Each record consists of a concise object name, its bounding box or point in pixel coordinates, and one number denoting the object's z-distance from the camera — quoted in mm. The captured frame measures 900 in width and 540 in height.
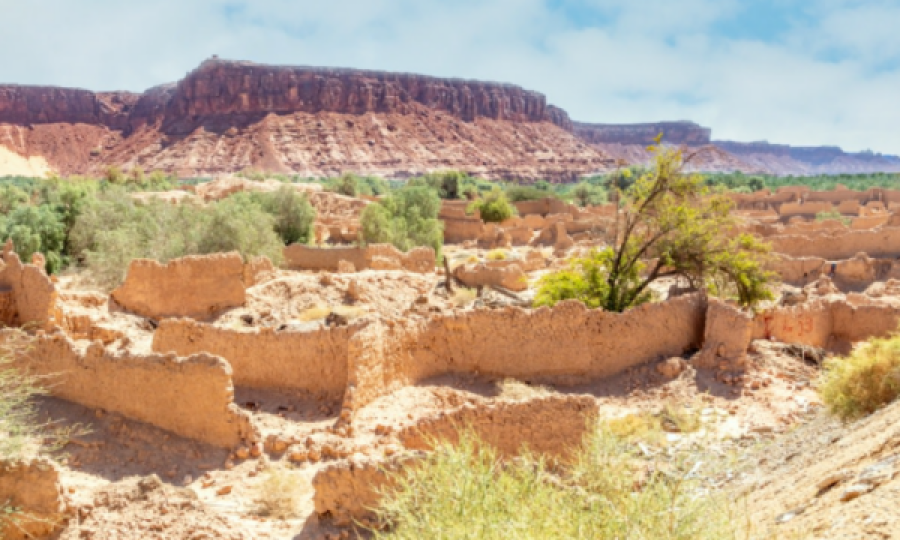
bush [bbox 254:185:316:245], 27219
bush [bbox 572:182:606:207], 53375
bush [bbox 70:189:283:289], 18500
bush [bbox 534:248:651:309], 12930
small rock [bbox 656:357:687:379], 10273
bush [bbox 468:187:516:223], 37844
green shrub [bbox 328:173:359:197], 47719
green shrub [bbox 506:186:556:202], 51250
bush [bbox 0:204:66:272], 22031
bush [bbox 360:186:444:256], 26438
